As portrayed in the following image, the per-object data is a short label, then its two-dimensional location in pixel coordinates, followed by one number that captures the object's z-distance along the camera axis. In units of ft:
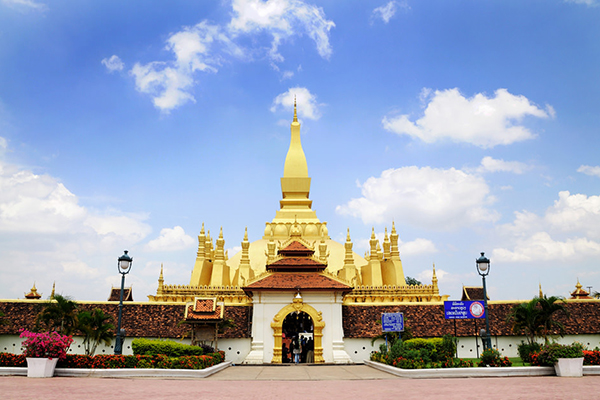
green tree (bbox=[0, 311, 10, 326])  79.49
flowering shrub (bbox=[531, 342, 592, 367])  55.67
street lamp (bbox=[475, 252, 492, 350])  63.67
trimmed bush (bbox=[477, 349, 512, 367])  59.31
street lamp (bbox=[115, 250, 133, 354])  63.05
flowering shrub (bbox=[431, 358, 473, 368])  59.57
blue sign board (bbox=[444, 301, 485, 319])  70.79
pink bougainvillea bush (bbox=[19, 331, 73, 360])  55.47
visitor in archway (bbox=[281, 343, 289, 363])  91.19
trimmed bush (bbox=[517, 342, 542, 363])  64.28
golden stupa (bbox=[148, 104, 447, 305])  107.76
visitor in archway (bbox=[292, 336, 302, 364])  86.53
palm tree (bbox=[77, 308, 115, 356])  77.05
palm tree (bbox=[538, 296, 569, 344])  76.02
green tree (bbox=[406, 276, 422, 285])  239.67
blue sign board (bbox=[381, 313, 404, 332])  72.69
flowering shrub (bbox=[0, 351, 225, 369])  58.23
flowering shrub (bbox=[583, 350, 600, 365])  58.95
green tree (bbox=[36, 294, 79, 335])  74.95
